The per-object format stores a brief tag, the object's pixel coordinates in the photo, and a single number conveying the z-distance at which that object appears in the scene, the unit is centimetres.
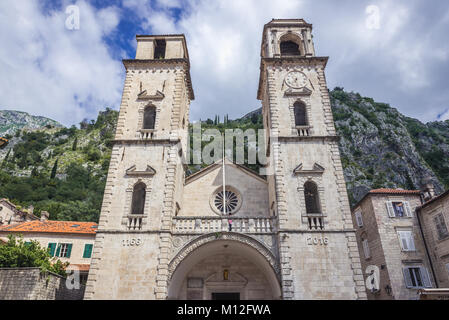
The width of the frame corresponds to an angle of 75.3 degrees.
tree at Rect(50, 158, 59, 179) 7649
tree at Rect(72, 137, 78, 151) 9125
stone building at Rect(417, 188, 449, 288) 1806
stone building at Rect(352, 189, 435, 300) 1880
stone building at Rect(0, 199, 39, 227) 3582
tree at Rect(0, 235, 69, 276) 1520
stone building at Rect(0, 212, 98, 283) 2518
